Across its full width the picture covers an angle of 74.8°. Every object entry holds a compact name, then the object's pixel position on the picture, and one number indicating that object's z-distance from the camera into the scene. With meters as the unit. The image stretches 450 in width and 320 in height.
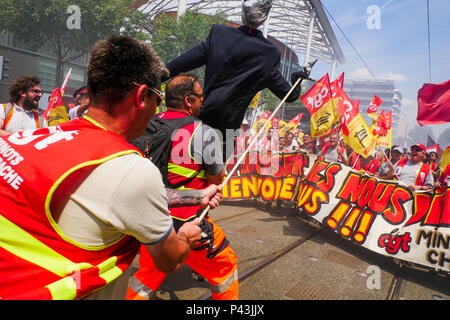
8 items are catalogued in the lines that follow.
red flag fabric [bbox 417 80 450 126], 5.21
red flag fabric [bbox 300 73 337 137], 6.06
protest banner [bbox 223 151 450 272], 4.14
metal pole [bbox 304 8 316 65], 32.78
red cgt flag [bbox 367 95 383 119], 9.91
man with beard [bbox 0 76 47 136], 4.16
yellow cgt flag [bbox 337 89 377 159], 6.40
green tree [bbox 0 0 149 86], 19.39
